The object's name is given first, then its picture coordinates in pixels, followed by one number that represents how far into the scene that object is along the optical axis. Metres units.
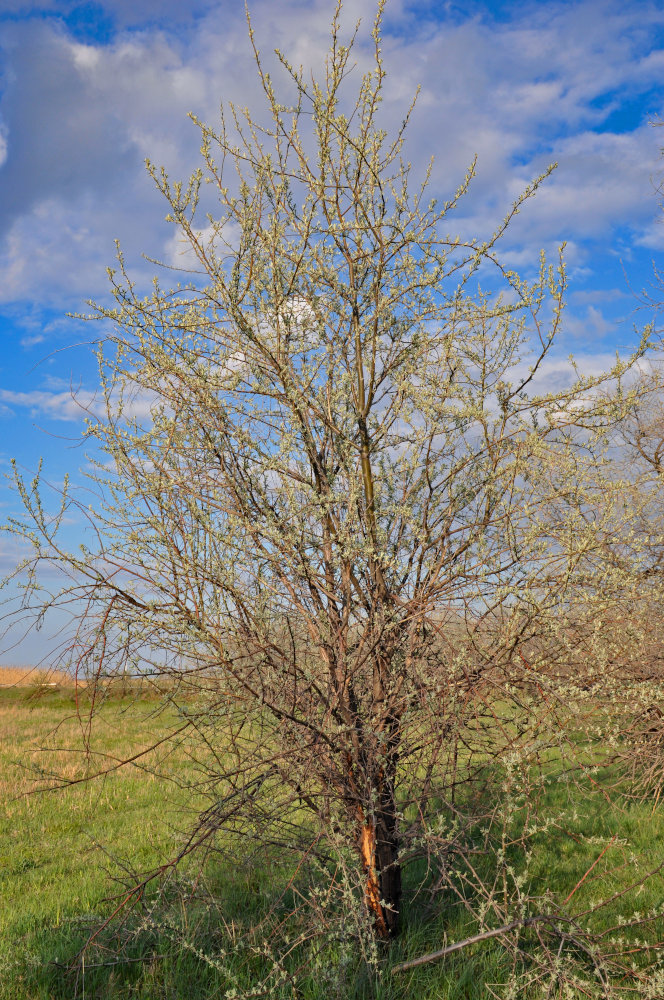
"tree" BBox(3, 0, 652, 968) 3.68
